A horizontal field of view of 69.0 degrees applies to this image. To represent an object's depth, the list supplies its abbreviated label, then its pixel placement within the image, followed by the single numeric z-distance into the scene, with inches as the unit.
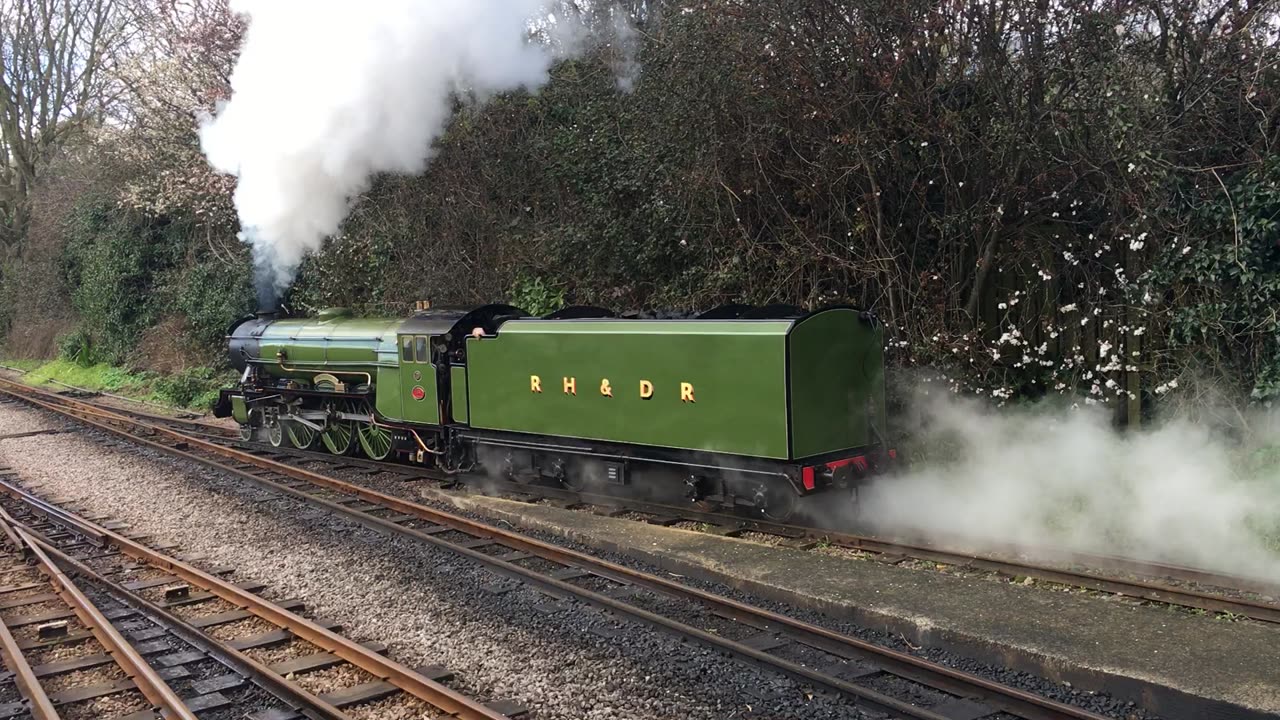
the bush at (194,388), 755.4
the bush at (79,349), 1044.5
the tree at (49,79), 1055.6
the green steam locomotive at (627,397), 310.5
